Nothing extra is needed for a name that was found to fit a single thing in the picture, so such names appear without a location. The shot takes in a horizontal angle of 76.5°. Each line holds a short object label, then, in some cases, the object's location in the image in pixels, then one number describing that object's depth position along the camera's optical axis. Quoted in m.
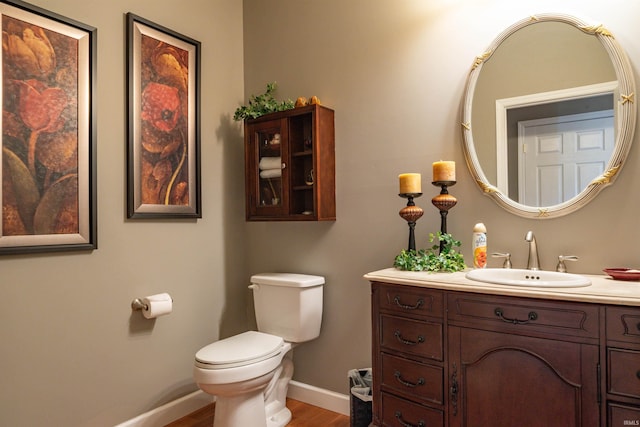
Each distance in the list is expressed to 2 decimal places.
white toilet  1.88
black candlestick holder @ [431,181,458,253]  1.84
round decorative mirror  1.59
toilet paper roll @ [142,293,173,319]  2.13
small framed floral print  2.16
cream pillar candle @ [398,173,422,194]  1.91
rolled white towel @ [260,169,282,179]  2.42
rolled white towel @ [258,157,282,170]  2.42
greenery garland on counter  1.78
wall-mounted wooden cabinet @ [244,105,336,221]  2.27
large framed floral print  1.74
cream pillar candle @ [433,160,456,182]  1.83
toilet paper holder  2.16
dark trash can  2.01
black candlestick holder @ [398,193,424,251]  1.92
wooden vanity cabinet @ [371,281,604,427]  1.29
